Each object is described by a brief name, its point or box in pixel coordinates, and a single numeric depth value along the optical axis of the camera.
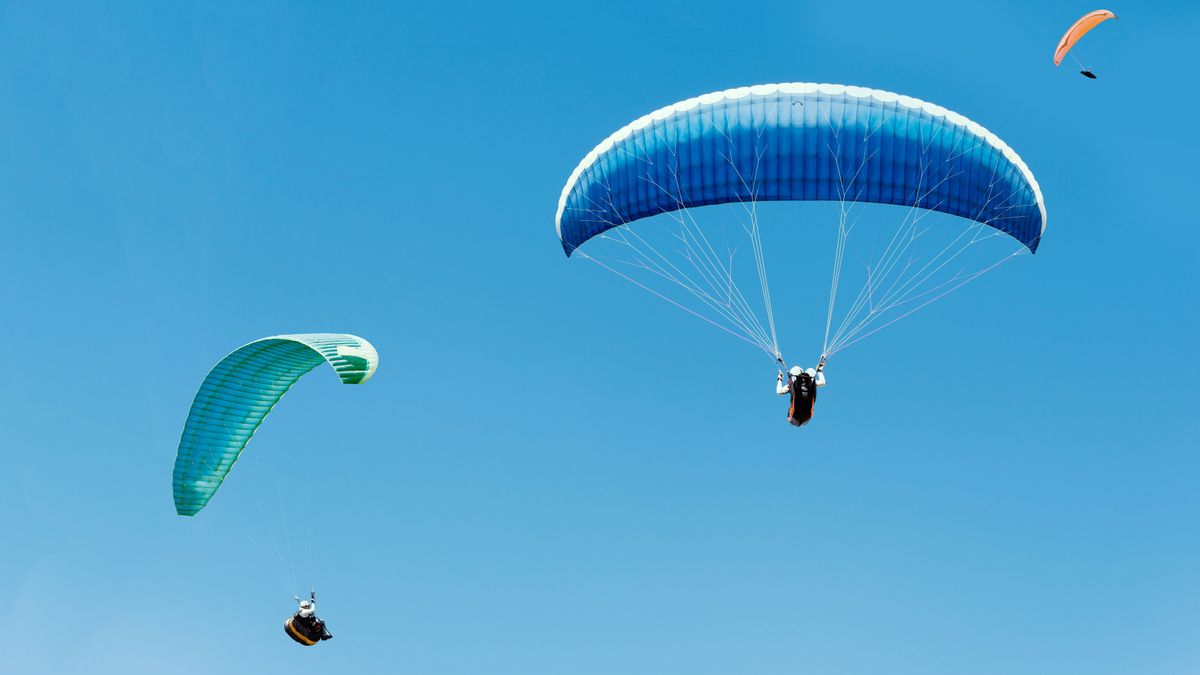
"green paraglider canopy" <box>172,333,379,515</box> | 29.98
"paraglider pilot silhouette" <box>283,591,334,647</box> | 29.59
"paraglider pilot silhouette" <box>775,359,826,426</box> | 26.48
